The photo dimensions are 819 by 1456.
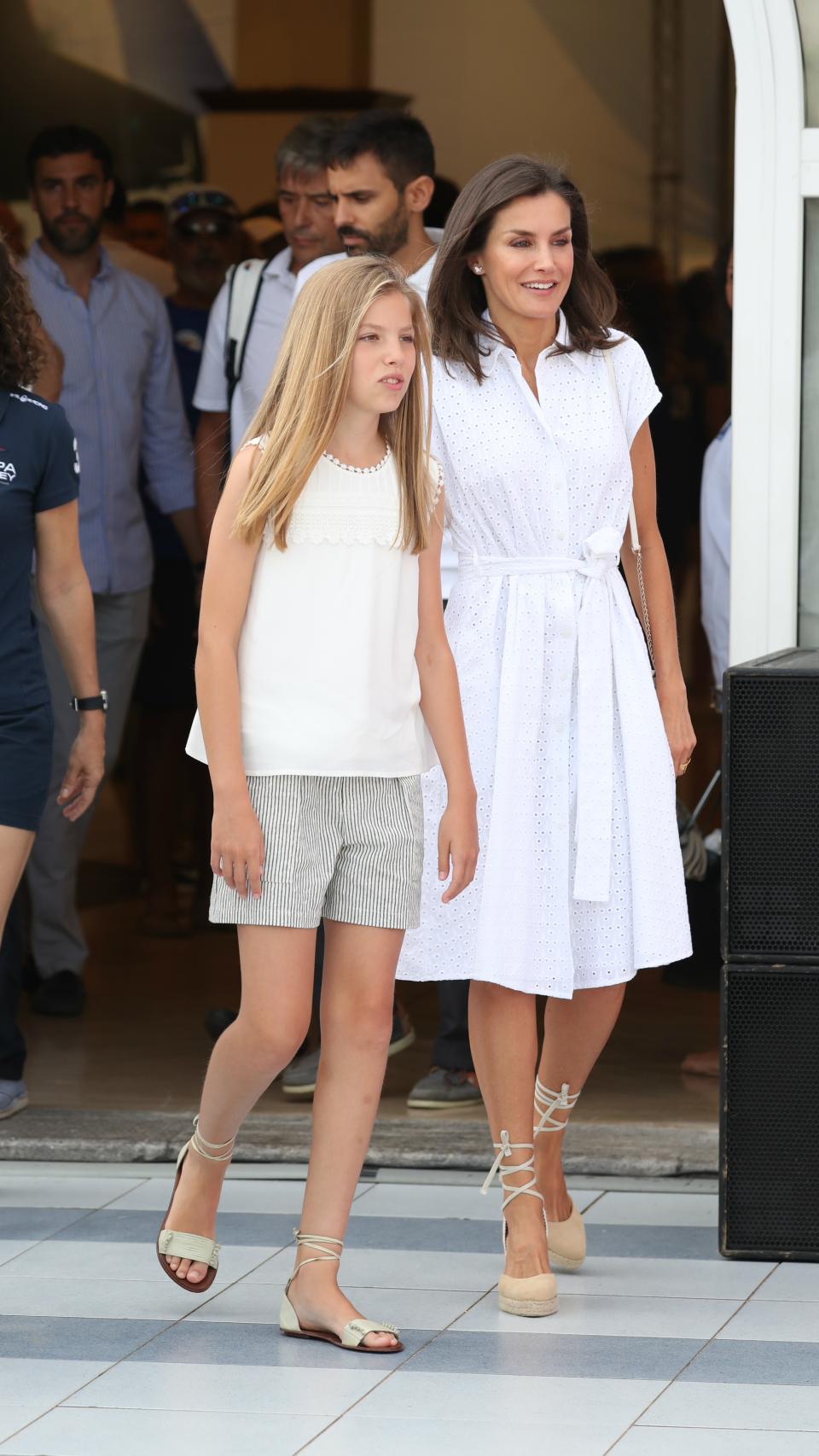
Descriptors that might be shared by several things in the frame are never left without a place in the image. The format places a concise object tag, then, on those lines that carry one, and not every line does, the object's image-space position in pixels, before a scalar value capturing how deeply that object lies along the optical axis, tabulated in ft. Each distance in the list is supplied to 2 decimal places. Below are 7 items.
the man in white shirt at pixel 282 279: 37.35
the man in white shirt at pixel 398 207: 32.71
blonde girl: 22.82
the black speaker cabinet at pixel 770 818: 24.75
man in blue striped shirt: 40.60
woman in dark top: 26.27
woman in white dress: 24.89
